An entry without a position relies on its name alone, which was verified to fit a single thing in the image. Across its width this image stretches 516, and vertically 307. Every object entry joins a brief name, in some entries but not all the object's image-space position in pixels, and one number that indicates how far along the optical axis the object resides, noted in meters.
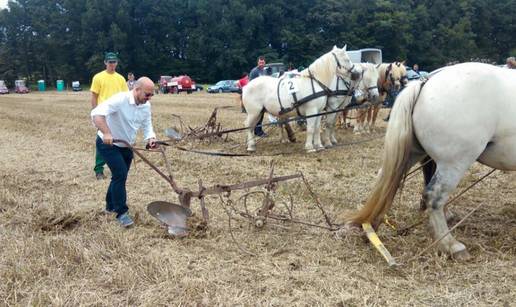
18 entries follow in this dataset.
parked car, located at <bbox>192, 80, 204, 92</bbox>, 41.88
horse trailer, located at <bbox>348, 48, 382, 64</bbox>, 27.61
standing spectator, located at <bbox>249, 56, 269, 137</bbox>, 10.98
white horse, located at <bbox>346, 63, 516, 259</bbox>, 3.54
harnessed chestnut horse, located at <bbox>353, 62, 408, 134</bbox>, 11.10
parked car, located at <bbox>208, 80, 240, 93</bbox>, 37.17
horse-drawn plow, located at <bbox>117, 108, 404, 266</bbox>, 4.43
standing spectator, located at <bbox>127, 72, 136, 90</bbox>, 17.63
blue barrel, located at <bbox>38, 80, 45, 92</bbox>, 53.79
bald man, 4.49
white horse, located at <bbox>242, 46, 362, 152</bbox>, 8.38
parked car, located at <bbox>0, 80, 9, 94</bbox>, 46.59
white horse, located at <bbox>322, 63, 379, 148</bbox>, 8.74
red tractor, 37.41
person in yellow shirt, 6.39
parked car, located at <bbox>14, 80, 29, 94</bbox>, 48.53
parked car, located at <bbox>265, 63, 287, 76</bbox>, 23.36
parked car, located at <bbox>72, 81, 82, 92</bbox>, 51.09
